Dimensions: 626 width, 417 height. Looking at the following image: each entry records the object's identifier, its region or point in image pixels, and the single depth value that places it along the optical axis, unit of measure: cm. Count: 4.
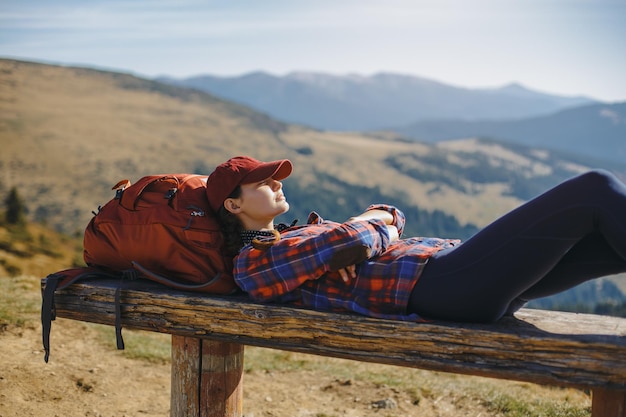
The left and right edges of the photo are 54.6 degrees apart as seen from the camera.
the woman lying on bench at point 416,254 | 367
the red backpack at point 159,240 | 435
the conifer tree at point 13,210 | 3909
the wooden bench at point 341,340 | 350
